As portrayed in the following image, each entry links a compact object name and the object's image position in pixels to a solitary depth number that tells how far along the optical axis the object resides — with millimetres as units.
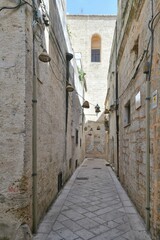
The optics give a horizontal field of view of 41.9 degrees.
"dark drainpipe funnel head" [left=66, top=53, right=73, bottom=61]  6770
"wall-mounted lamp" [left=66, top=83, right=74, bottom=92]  6383
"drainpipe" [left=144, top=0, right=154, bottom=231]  3189
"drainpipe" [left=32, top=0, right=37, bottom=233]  3085
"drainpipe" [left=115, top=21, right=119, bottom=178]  8258
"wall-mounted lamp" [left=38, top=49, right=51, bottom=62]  3182
